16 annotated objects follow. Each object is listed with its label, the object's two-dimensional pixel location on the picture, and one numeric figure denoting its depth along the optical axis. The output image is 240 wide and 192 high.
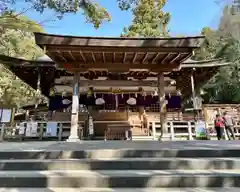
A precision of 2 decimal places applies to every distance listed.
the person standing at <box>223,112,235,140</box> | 8.53
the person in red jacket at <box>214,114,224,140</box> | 8.55
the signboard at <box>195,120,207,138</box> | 8.27
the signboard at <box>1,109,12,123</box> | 8.66
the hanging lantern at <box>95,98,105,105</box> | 11.11
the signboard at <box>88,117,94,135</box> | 9.17
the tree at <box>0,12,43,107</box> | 15.63
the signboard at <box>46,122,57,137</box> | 8.28
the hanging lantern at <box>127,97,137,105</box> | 11.21
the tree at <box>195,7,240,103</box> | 17.33
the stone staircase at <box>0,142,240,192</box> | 3.03
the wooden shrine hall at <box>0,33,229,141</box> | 6.40
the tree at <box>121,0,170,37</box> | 20.35
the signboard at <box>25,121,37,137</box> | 8.21
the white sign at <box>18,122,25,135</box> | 8.17
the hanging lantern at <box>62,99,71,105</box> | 11.10
